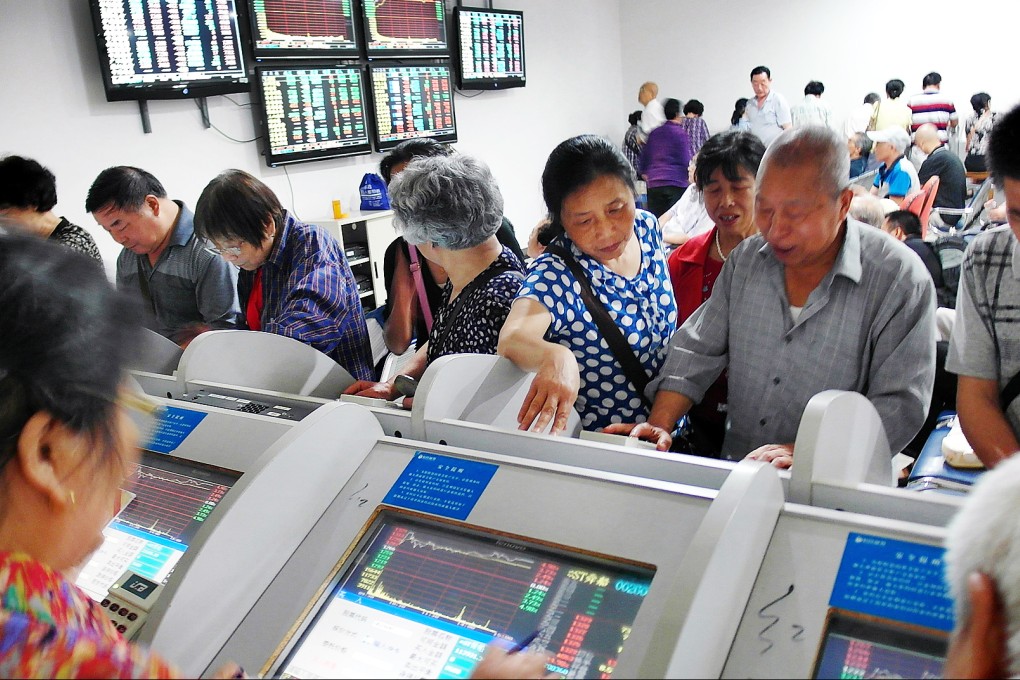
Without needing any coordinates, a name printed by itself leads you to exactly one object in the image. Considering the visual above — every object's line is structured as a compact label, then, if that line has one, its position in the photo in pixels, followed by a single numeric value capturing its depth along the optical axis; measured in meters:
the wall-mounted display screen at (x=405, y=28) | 5.72
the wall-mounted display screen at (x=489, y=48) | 6.66
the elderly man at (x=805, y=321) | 1.37
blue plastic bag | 5.57
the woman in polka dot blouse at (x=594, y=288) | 1.63
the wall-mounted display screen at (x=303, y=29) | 4.87
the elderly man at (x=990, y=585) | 0.61
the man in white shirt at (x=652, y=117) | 8.76
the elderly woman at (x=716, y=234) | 1.76
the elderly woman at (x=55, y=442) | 0.69
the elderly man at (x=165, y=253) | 2.59
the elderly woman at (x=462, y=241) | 1.88
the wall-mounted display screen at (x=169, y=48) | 3.94
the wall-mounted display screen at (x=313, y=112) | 5.00
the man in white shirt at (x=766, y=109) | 8.53
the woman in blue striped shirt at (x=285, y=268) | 2.18
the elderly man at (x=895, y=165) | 5.26
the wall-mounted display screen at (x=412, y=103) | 5.87
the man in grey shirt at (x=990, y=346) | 1.38
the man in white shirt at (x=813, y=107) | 8.38
